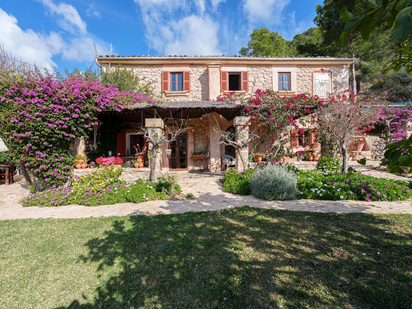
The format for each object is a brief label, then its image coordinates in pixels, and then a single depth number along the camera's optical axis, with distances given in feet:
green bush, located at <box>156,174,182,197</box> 18.66
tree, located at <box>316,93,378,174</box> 22.11
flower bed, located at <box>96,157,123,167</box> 23.04
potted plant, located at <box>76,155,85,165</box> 22.33
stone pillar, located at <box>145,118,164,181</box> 22.16
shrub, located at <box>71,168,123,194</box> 18.83
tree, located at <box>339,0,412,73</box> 2.61
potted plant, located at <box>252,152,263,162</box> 27.81
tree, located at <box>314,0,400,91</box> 41.04
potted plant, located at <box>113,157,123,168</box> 24.21
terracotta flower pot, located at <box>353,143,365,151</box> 35.40
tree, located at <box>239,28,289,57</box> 60.08
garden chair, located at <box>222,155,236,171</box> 28.58
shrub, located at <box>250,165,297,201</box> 16.74
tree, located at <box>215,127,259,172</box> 23.94
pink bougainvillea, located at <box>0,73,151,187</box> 17.97
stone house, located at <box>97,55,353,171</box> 32.27
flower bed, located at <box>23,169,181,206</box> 17.26
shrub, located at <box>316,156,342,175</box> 24.54
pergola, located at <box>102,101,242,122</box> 23.27
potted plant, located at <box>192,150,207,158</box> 32.58
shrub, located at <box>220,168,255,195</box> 19.06
